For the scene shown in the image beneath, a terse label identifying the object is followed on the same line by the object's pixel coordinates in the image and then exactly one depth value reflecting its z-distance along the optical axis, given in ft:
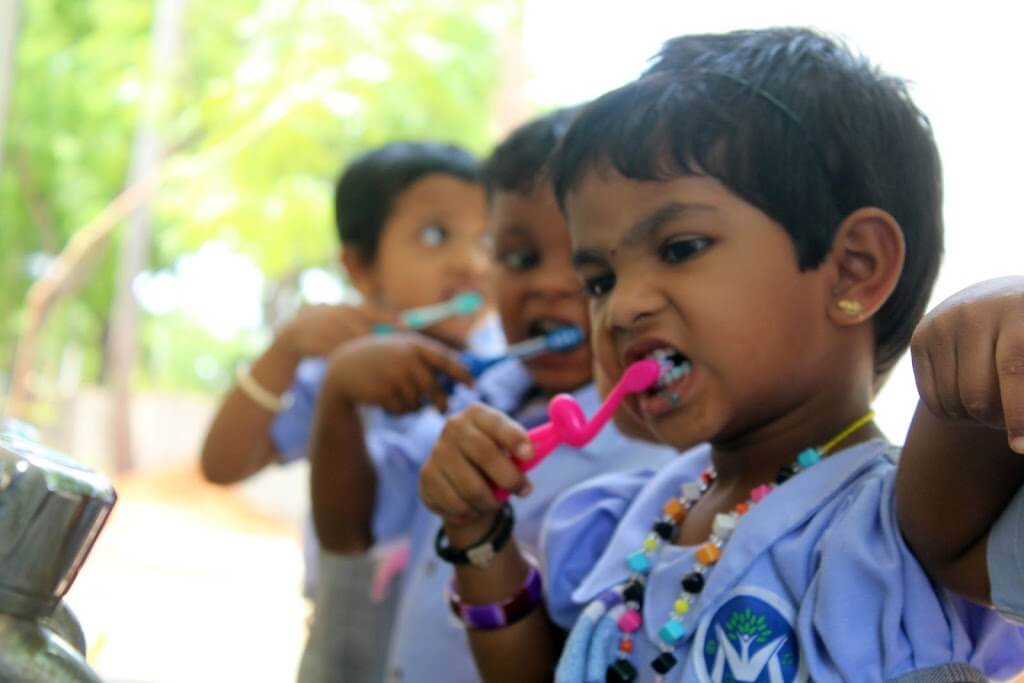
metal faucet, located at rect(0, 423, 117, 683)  1.16
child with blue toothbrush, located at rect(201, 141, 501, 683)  4.71
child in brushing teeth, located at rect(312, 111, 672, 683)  3.49
